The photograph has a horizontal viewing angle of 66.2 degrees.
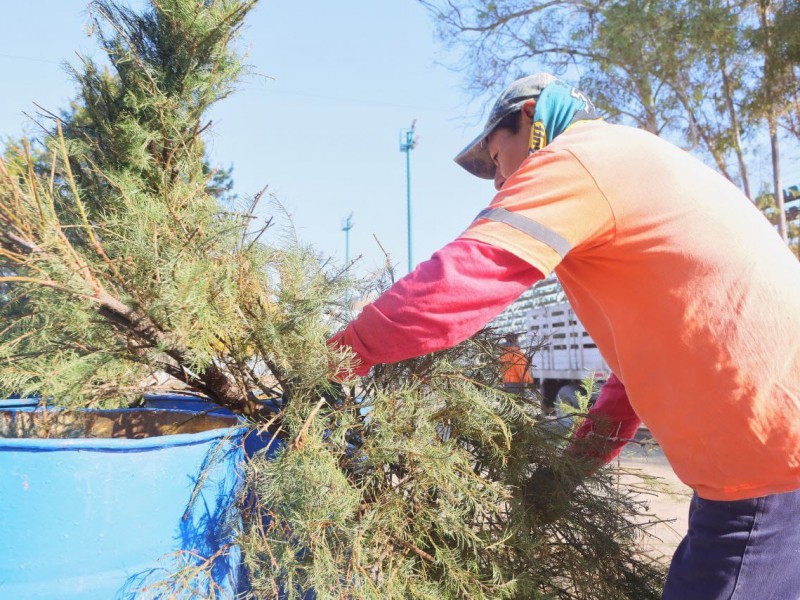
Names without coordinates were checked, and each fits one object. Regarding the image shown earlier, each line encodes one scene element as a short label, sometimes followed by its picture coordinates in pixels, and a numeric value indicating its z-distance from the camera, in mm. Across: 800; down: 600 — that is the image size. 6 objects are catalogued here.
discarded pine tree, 1449
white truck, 9586
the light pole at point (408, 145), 13788
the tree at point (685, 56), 9836
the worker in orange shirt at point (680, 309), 1296
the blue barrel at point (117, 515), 1301
